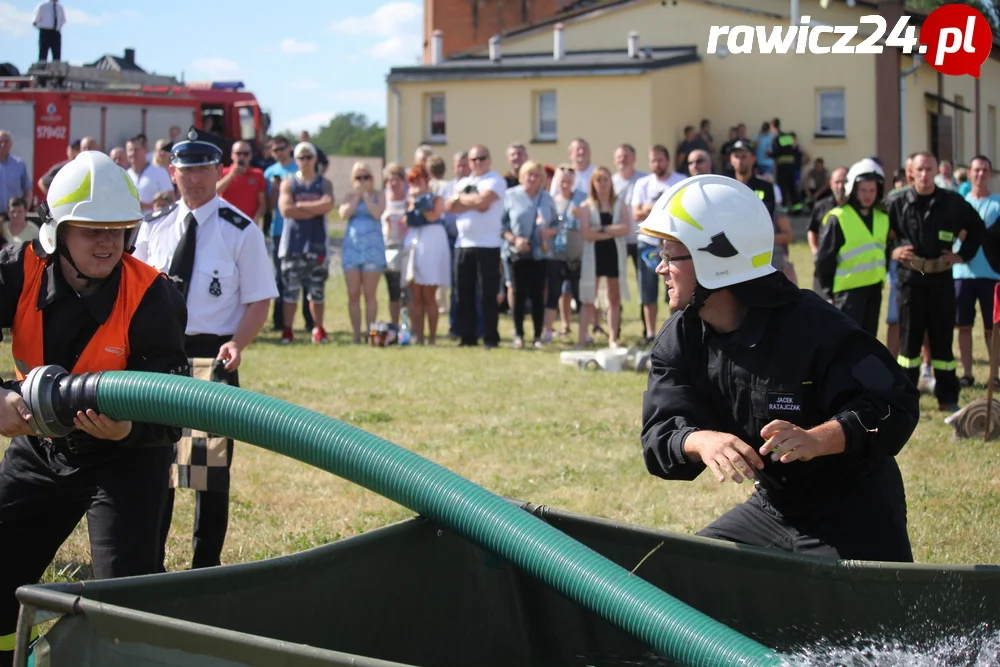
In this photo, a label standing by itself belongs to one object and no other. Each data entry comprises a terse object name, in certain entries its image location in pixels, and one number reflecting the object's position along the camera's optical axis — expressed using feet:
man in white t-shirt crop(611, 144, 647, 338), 44.24
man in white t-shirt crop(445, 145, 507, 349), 42.78
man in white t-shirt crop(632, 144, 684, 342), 42.19
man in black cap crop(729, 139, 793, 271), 33.30
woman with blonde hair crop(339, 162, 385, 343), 44.24
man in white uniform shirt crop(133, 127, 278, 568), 17.87
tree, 345.72
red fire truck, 66.39
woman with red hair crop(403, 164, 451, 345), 44.11
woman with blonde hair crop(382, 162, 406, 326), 45.21
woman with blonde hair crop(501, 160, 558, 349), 43.19
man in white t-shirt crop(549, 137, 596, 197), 45.78
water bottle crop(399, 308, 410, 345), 45.91
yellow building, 101.91
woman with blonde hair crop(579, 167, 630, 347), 43.37
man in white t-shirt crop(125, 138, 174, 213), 47.83
